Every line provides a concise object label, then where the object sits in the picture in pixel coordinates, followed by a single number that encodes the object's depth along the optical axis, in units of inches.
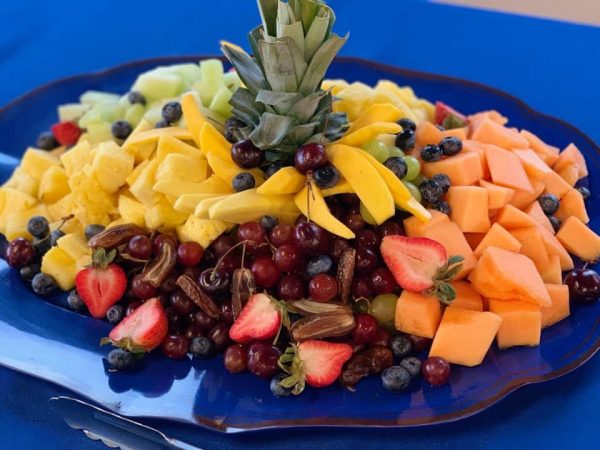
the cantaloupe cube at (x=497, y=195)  16.3
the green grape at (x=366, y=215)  15.5
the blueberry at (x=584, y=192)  18.8
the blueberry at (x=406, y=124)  17.6
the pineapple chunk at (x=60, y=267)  17.5
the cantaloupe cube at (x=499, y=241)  15.6
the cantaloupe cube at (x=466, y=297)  15.2
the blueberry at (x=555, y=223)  17.7
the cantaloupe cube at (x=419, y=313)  14.8
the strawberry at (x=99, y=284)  16.5
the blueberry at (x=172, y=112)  19.1
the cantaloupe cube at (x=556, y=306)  15.4
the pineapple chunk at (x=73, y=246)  17.5
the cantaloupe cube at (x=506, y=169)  17.0
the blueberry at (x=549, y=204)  17.8
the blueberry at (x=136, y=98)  21.9
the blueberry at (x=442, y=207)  16.3
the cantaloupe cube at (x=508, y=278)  14.6
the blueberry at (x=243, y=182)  16.1
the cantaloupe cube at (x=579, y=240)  17.0
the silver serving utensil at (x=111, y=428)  13.4
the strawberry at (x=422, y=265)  14.8
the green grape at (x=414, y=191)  16.1
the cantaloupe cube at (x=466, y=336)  14.4
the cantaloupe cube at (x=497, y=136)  18.4
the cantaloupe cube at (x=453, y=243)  15.6
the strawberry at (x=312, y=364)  14.3
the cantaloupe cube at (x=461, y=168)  16.8
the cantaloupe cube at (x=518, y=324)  14.7
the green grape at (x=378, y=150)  15.9
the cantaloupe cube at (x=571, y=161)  19.2
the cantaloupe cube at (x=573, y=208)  18.1
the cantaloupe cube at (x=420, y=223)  15.5
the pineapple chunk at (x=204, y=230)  16.4
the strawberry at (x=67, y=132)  22.5
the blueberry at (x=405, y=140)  17.3
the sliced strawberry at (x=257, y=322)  14.9
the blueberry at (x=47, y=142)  22.9
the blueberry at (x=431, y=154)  17.2
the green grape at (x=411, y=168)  16.4
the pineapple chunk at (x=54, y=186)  19.6
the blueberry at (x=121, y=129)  20.3
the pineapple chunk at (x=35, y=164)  20.7
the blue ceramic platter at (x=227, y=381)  13.6
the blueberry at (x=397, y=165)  15.9
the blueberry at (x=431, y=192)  16.2
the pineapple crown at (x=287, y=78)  14.7
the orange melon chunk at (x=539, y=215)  17.1
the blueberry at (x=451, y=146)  17.4
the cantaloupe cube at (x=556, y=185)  18.3
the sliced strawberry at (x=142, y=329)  15.2
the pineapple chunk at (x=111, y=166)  18.0
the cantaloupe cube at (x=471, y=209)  16.1
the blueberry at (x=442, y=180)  16.5
